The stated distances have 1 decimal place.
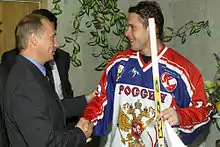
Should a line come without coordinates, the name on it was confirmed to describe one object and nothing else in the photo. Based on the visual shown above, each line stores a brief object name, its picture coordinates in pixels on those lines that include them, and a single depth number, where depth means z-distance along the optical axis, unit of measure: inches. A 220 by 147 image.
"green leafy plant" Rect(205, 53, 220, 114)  95.2
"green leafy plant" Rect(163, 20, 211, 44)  115.3
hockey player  75.2
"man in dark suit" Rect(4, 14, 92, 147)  61.4
